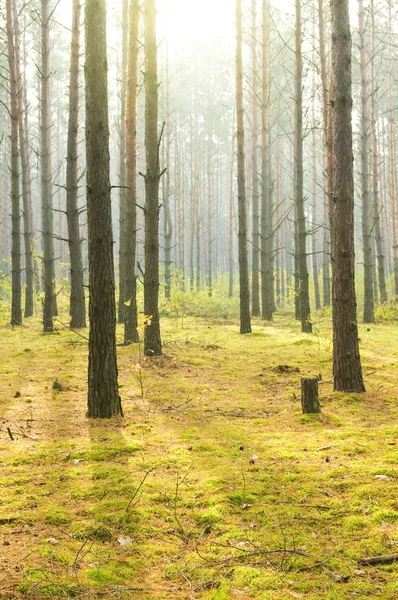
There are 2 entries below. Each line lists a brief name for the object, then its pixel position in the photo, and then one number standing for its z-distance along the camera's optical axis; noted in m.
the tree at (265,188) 15.01
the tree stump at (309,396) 5.50
